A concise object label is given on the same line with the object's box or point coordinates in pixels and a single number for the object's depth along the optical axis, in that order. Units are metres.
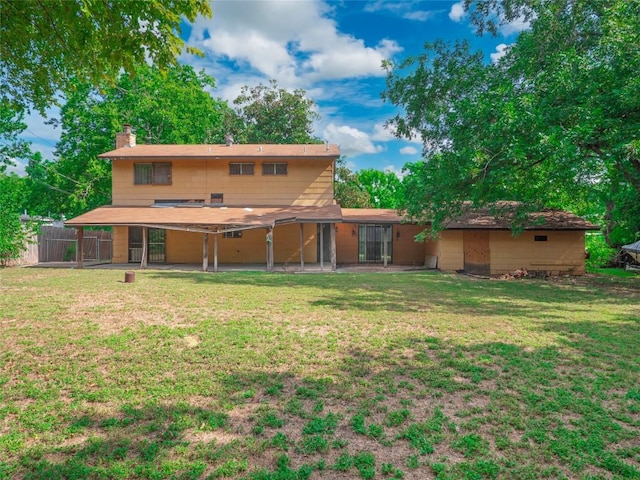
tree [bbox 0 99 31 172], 23.38
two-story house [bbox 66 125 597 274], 18.62
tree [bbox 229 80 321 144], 28.84
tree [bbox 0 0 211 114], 4.37
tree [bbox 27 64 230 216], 24.48
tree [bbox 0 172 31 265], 17.20
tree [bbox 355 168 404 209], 40.25
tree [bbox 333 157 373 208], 28.77
